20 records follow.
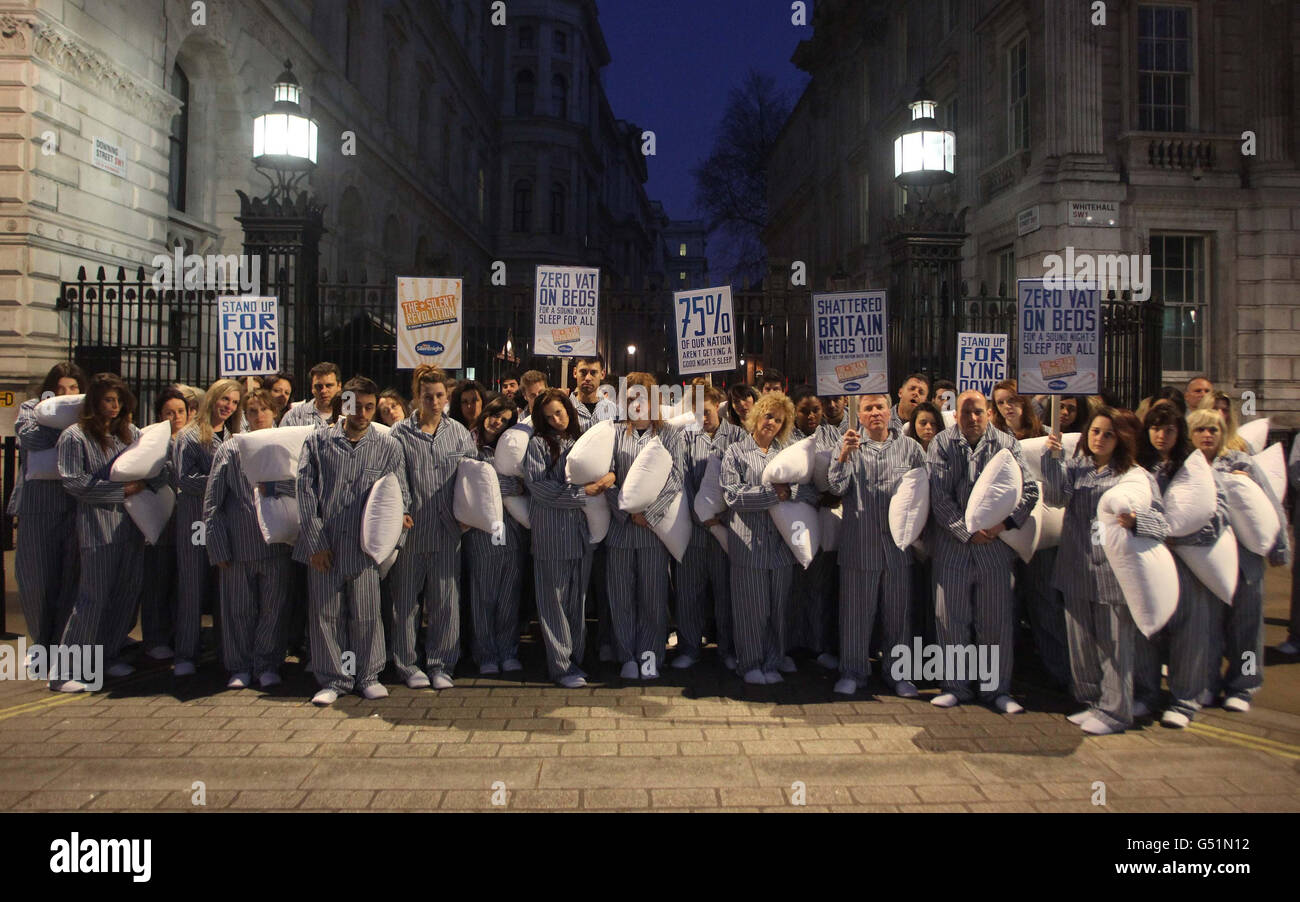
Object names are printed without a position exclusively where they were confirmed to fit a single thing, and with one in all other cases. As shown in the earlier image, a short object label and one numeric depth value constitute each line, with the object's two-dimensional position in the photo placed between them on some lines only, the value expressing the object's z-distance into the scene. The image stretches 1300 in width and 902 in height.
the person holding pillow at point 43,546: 6.04
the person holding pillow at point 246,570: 5.75
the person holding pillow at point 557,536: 5.94
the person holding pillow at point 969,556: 5.57
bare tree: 44.78
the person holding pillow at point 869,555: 5.85
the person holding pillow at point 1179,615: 5.33
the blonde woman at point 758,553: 5.94
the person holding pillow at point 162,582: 6.44
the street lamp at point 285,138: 9.64
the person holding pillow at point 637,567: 6.11
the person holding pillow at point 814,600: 6.54
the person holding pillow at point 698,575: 6.41
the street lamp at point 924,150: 9.80
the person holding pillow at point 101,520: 5.88
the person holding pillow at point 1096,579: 5.13
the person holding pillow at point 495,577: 6.17
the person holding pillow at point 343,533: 5.62
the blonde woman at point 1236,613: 5.55
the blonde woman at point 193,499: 6.09
